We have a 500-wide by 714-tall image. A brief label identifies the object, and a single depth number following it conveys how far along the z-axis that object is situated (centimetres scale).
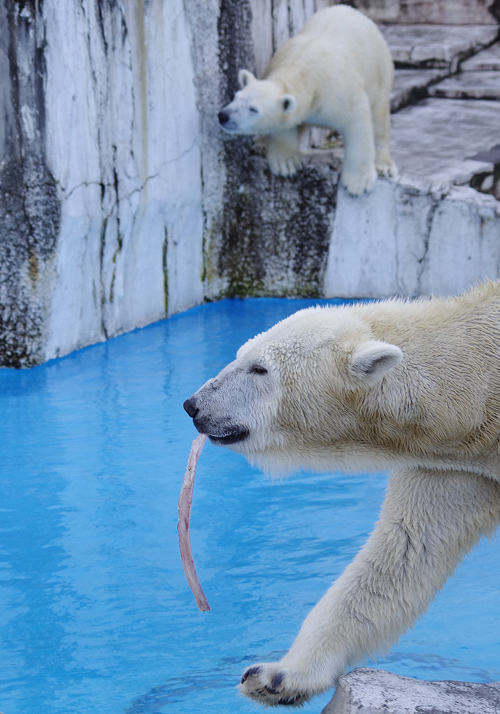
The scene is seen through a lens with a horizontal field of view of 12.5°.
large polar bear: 625
